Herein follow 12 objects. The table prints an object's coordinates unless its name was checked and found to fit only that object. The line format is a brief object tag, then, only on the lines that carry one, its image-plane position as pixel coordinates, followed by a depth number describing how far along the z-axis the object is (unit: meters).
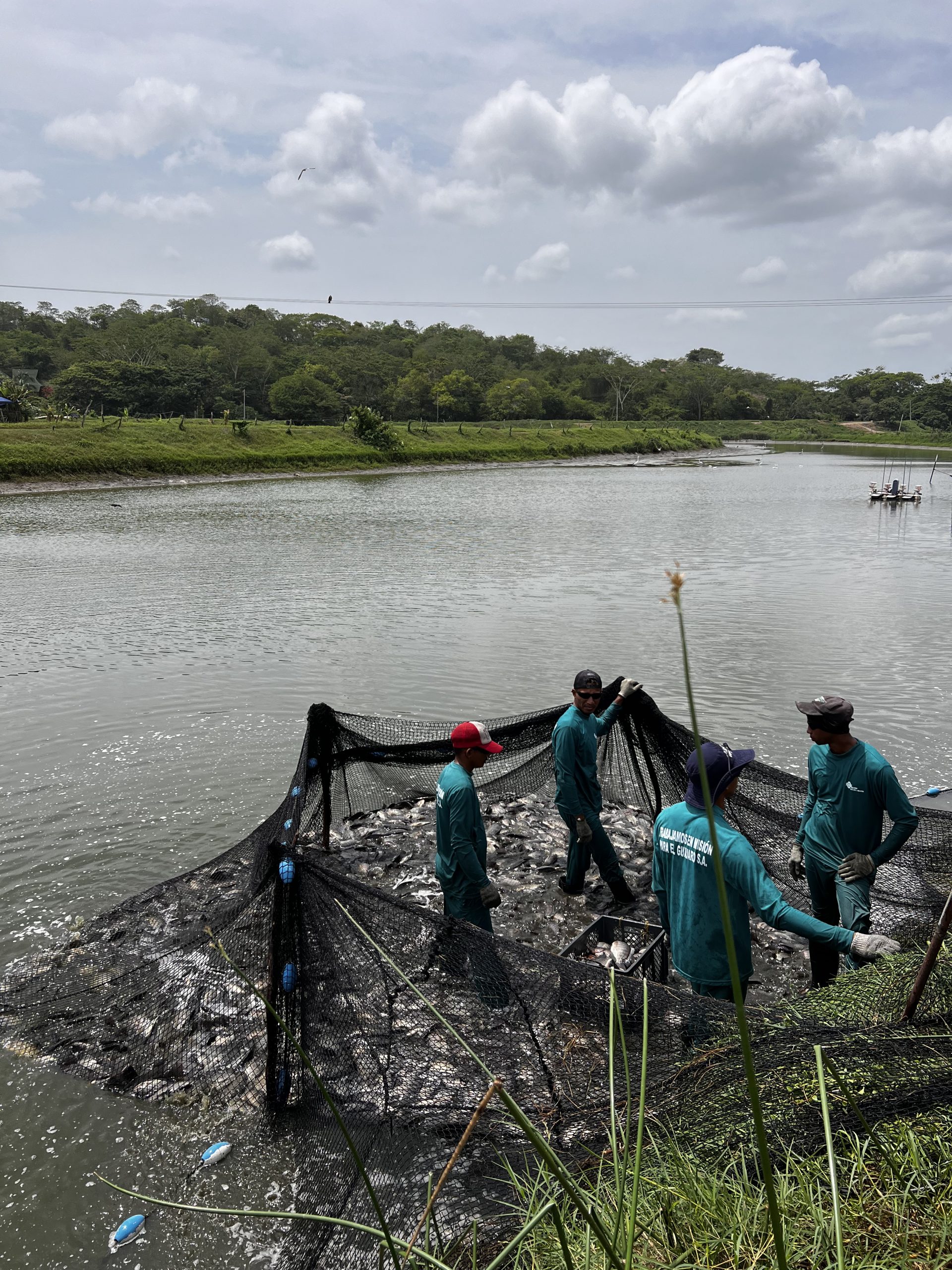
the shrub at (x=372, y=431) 76.75
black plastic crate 5.52
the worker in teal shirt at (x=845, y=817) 5.55
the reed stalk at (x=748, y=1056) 1.17
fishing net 3.49
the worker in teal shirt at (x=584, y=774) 7.13
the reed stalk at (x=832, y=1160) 1.75
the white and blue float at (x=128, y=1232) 4.62
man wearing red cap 5.77
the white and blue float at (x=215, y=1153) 4.89
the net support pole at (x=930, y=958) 2.54
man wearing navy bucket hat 4.32
